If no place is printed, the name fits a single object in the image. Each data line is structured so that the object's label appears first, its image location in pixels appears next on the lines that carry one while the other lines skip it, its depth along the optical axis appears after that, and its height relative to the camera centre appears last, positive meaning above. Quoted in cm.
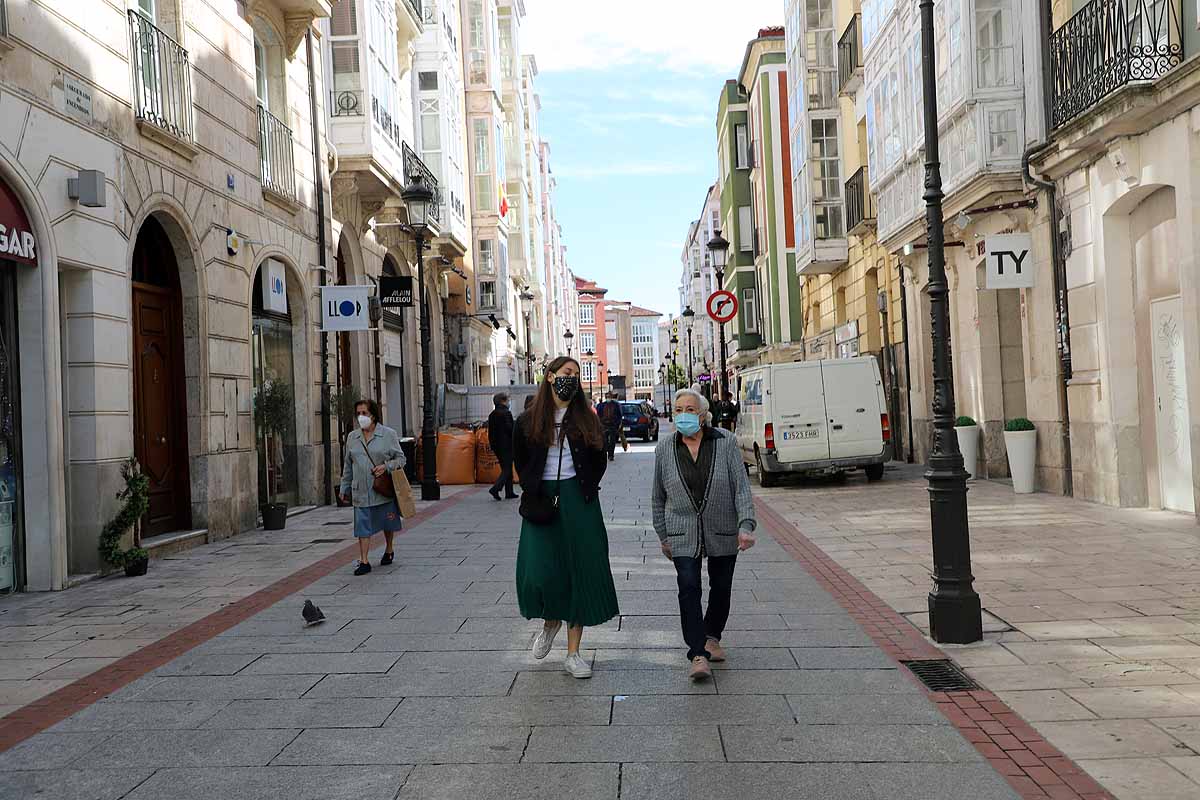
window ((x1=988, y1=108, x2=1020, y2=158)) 1617 +382
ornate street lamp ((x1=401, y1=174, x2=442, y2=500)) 1995 +154
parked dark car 4534 +4
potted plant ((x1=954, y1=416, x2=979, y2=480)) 1866 -51
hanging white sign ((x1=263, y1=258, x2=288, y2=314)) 1692 +224
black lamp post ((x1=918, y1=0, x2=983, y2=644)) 692 -43
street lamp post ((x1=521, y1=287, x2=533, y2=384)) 5876 +652
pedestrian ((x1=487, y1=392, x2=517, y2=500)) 1845 +2
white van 1909 -4
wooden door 1334 +38
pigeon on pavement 811 -128
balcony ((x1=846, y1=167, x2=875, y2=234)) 2584 +486
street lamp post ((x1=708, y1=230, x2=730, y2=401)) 2920 +431
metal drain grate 593 -144
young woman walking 655 -54
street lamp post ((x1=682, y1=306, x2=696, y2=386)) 9348 +884
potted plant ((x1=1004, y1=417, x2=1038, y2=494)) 1619 -70
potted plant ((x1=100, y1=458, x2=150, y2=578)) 1109 -82
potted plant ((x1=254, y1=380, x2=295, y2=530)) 1560 +11
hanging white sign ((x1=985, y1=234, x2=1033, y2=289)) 1599 +199
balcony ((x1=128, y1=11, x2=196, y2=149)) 1257 +410
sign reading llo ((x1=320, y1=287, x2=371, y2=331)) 1811 +199
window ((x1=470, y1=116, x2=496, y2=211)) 4375 +1002
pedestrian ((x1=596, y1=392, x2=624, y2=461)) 2683 +16
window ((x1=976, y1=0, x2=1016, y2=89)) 1630 +521
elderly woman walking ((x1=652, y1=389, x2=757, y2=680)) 649 -53
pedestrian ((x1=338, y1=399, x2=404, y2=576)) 1119 -40
